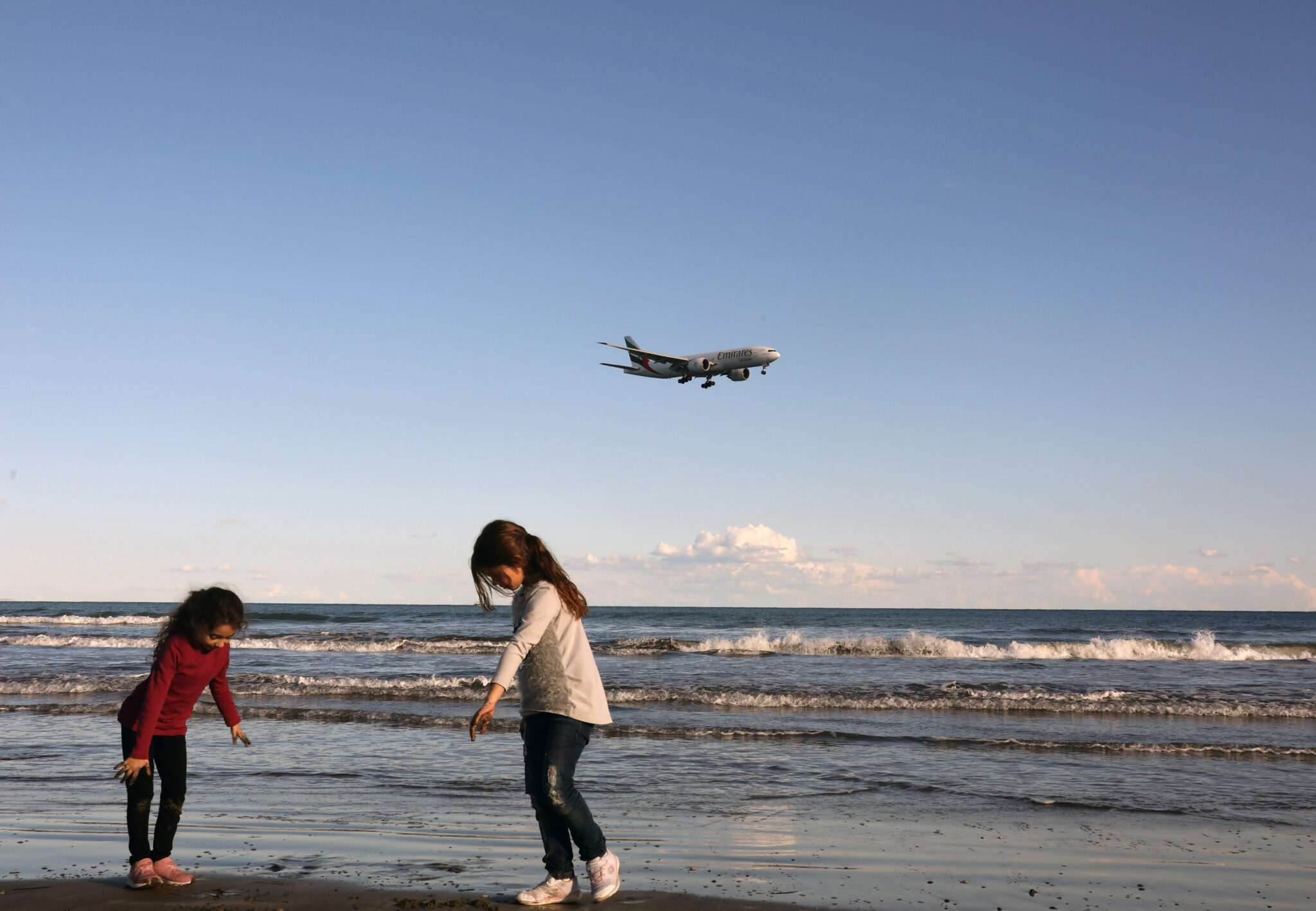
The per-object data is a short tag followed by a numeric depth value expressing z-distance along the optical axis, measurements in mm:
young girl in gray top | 4172
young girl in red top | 4402
